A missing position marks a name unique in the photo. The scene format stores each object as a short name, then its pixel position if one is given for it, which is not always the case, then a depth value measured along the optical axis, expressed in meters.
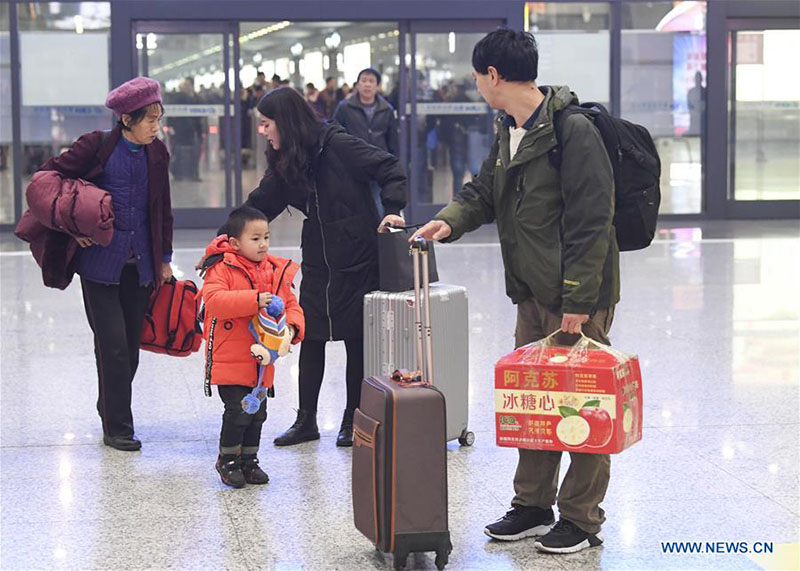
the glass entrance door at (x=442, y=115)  17.88
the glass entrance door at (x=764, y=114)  18.72
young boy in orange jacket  5.43
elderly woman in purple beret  6.14
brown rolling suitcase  4.34
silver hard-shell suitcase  6.02
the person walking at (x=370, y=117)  13.55
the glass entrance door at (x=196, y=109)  17.39
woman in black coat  6.05
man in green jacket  4.36
